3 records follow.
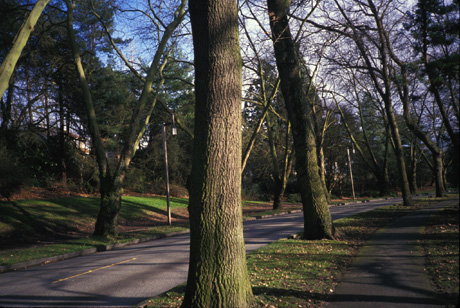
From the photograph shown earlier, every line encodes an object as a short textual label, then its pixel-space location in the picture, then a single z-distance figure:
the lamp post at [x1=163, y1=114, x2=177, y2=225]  20.47
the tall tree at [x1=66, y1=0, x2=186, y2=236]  15.22
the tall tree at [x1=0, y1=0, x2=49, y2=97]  9.41
